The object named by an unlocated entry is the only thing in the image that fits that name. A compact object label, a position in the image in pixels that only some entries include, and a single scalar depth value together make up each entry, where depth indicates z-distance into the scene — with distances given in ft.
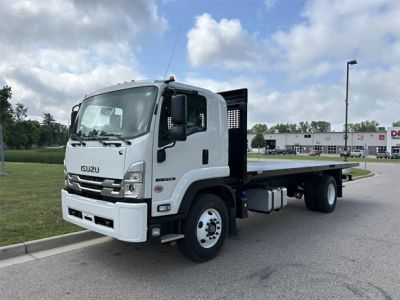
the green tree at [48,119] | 477.61
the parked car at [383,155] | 222.48
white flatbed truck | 14.16
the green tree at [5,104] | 154.81
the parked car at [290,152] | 277.64
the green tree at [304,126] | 580.71
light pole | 79.17
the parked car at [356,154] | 236.65
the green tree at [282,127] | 564.26
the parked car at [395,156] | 220.06
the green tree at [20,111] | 341.00
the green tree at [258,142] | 326.03
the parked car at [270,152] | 277.37
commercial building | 256.11
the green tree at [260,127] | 538.06
